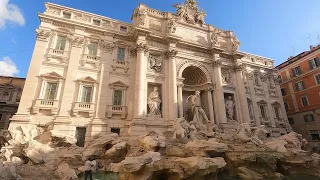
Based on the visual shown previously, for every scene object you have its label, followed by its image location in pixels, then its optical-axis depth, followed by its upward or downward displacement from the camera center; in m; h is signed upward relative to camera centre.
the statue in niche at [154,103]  15.80 +3.08
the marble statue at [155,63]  17.52 +7.17
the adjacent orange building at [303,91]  23.80 +6.67
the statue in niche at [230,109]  19.04 +3.15
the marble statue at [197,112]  16.44 +2.44
